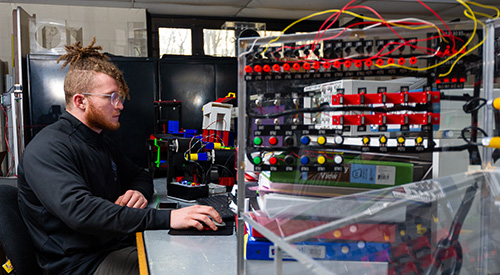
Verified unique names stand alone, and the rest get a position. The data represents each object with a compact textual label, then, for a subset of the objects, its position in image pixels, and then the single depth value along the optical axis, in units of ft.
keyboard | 4.64
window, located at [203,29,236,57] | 14.60
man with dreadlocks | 3.97
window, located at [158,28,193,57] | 14.70
